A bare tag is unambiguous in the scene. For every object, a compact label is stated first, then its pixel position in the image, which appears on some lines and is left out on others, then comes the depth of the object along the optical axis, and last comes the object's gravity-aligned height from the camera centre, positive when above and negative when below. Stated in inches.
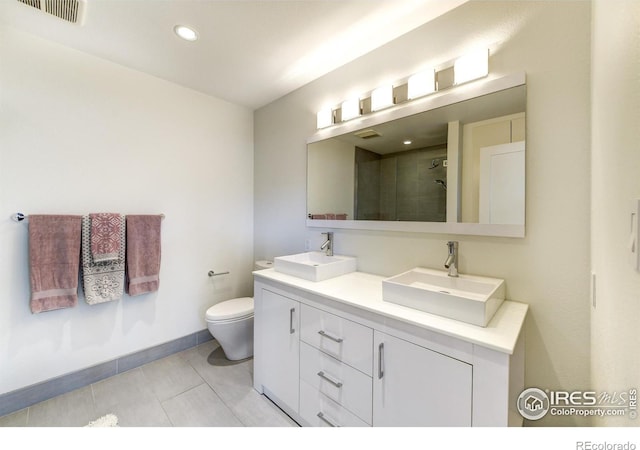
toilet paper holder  98.7 -20.3
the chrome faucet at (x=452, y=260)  53.5 -8.0
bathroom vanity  35.4 -24.1
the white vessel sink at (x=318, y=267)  62.5 -11.9
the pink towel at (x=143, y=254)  78.4 -10.1
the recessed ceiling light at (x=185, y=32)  62.7 +49.3
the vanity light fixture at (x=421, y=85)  51.8 +33.5
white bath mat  58.2 -47.7
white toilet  79.9 -34.0
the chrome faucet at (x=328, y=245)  79.0 -7.0
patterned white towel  70.2 -15.0
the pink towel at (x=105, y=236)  70.9 -3.9
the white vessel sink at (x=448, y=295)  38.6 -13.0
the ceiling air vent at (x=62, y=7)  54.1 +48.1
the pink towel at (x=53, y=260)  63.2 -9.9
